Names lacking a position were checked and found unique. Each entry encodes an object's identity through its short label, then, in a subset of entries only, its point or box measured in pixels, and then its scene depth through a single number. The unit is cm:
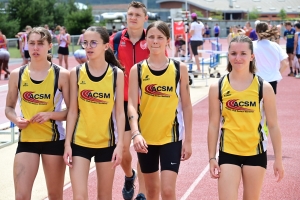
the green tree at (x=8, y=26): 4969
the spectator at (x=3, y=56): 2227
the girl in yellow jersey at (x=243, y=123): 512
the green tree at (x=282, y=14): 9514
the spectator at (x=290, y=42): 2366
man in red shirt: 652
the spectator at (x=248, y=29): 2546
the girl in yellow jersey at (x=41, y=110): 548
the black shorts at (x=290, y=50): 2365
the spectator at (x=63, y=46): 2630
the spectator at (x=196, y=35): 2241
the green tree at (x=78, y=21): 5488
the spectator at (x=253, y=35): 2460
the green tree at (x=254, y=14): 9588
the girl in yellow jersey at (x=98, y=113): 542
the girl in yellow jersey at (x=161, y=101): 557
